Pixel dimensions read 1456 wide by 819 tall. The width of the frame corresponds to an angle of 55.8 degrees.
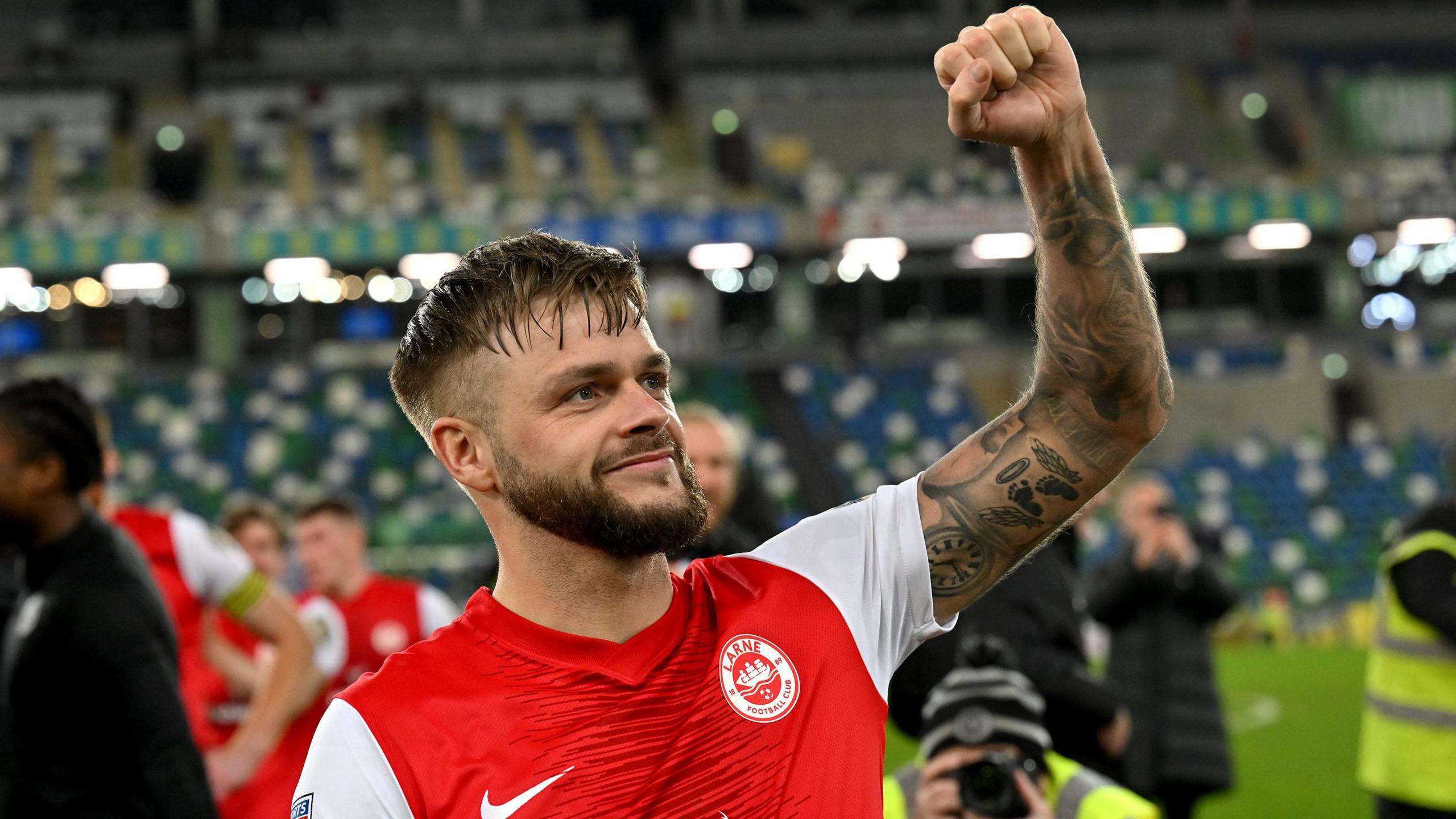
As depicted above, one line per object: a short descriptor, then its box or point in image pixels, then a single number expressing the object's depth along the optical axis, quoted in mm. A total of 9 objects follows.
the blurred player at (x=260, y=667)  4969
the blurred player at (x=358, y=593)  5629
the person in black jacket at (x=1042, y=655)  3824
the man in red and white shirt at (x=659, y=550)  1750
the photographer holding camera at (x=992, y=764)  2842
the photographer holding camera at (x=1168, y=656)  5867
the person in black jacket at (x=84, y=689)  2725
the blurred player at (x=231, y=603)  4012
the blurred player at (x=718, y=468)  3933
